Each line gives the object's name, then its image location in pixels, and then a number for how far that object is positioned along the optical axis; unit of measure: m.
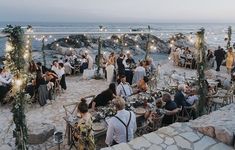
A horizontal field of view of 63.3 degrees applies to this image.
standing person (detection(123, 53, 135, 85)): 8.73
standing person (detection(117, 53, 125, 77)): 8.68
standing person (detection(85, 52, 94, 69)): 10.08
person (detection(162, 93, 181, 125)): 4.83
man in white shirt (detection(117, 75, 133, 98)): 6.16
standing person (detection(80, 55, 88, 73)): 10.07
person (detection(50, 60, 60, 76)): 7.84
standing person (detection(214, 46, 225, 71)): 10.17
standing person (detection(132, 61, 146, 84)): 8.26
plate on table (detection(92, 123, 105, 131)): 4.29
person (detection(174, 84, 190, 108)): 5.18
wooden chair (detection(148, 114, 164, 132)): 4.54
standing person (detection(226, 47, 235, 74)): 9.68
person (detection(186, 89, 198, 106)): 5.63
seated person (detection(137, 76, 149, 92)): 6.69
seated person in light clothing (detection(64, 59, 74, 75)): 9.63
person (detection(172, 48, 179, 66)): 11.40
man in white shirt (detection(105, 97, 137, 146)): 3.77
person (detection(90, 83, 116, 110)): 5.48
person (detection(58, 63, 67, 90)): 7.82
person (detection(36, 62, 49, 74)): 7.78
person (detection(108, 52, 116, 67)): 9.08
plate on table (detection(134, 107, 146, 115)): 4.88
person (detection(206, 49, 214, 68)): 10.88
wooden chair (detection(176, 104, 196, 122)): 5.14
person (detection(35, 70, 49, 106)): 6.58
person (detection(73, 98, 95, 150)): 3.88
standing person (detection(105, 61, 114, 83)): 8.72
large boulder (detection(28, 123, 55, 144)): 4.72
